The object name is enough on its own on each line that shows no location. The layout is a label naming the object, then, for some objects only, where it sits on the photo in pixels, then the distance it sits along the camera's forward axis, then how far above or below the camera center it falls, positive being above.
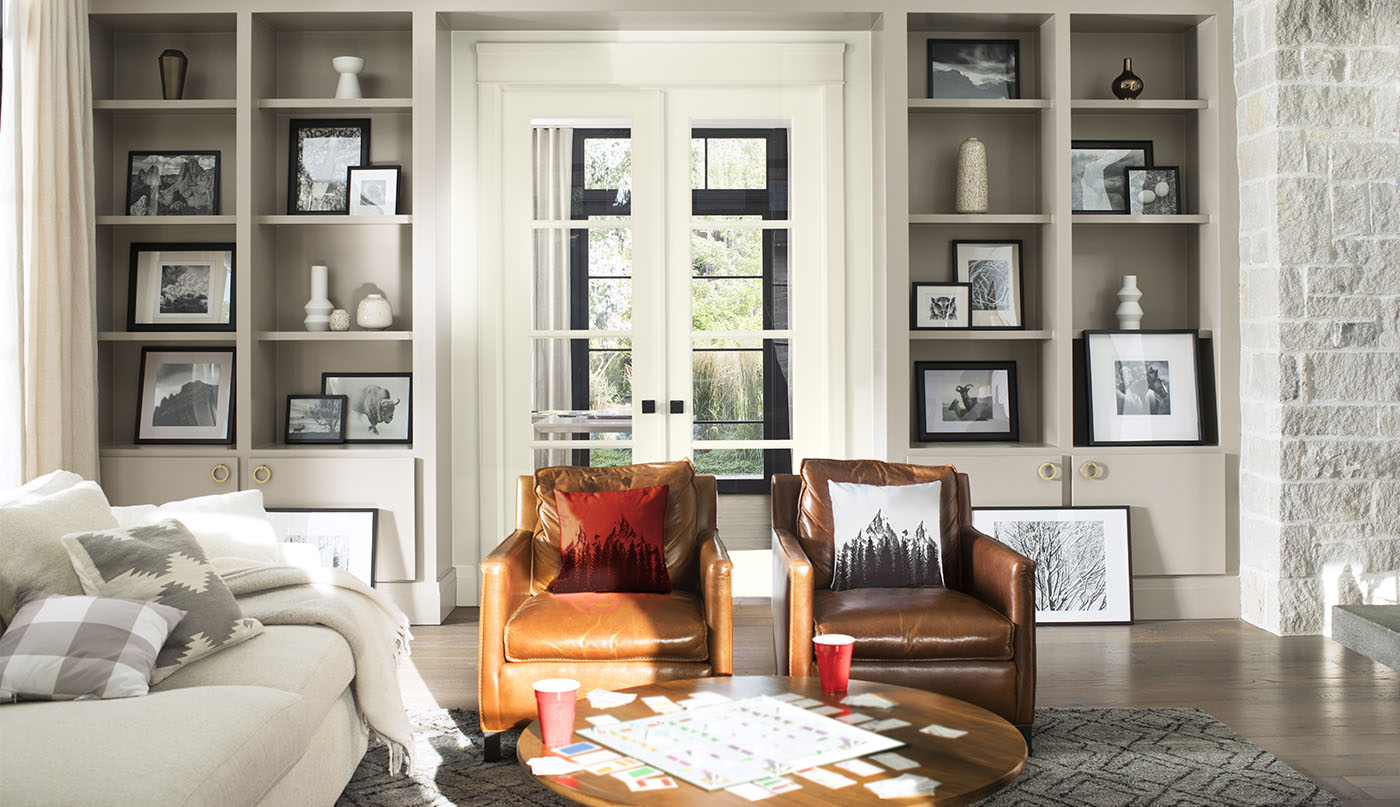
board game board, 1.95 -0.67
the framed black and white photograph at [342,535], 4.46 -0.55
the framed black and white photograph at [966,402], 4.80 -0.01
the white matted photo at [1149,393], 4.66 +0.03
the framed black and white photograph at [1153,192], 4.77 +0.94
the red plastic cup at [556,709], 2.02 -0.59
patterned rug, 2.70 -1.00
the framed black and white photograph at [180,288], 4.69 +0.52
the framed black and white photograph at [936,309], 4.78 +0.42
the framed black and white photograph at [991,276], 4.82 +0.57
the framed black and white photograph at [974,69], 4.80 +1.51
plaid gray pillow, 2.12 -0.50
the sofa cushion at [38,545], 2.31 -0.31
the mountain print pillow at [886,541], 3.38 -0.45
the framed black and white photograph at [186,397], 4.66 +0.04
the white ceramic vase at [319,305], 4.66 +0.44
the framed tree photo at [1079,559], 4.55 -0.68
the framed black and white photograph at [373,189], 4.71 +0.96
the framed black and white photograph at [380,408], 4.77 -0.02
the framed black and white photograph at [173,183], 4.71 +1.00
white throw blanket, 2.71 -0.55
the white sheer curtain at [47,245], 3.74 +0.61
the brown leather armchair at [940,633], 2.93 -0.65
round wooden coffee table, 1.81 -0.68
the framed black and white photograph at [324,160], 4.75 +1.10
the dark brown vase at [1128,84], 4.64 +1.39
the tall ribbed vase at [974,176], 4.68 +0.99
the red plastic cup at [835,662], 2.40 -0.59
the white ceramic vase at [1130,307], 4.73 +0.41
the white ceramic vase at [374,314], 4.65 +0.40
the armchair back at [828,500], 3.46 -0.33
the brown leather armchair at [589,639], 2.90 -0.65
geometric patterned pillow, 2.35 -0.40
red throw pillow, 3.28 -0.45
